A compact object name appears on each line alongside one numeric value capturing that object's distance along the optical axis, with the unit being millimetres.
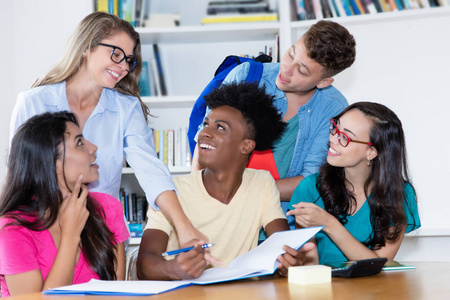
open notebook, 1228
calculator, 1429
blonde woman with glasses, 2094
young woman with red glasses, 2029
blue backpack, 2414
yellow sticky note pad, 1336
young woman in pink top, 1601
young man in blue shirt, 2270
